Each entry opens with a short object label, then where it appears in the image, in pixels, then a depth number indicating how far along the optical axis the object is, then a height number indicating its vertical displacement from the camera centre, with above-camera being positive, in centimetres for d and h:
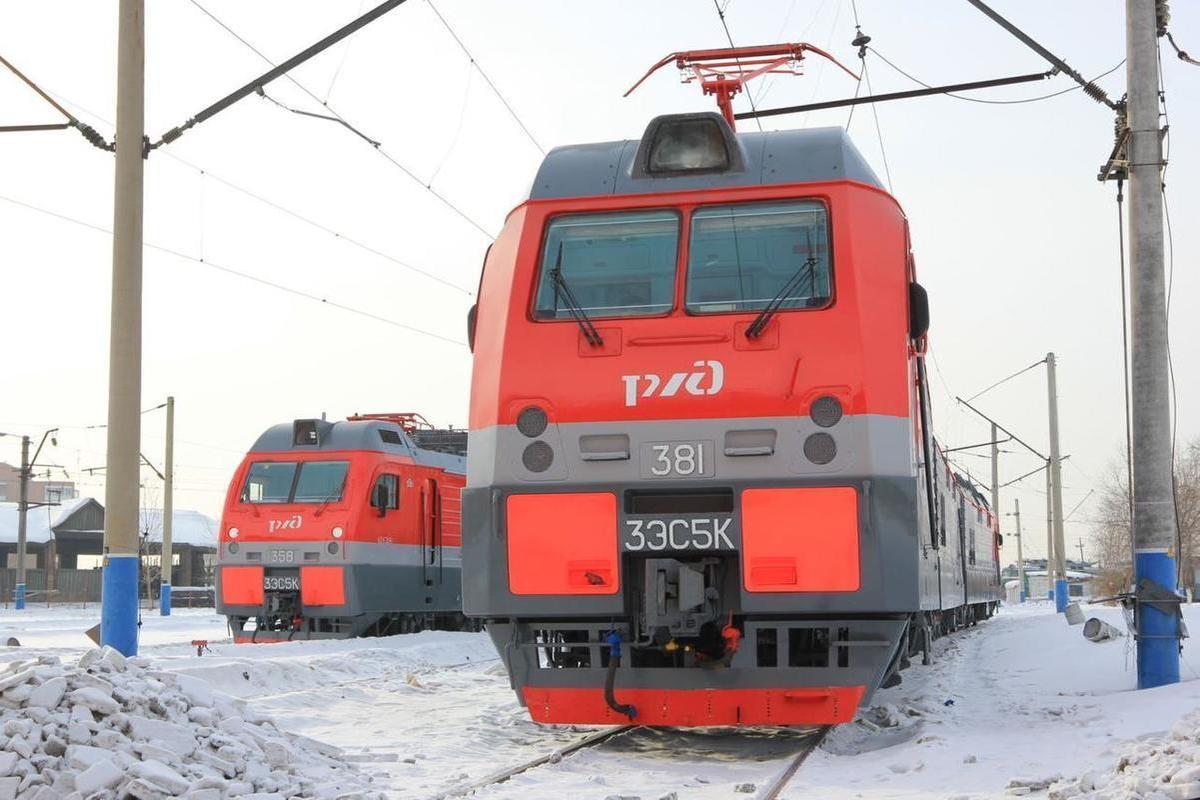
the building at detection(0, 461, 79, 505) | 9596 +318
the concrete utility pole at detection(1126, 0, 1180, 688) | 1076 +78
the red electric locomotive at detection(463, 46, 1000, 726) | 787 +50
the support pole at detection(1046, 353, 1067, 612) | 3344 +64
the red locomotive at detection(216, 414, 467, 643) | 1750 -5
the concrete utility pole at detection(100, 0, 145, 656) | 1079 +141
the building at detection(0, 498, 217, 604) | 5328 -78
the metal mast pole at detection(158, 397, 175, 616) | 3259 +31
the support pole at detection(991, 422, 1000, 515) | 4634 +144
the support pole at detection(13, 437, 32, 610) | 3928 +30
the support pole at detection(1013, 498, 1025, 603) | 6300 -236
